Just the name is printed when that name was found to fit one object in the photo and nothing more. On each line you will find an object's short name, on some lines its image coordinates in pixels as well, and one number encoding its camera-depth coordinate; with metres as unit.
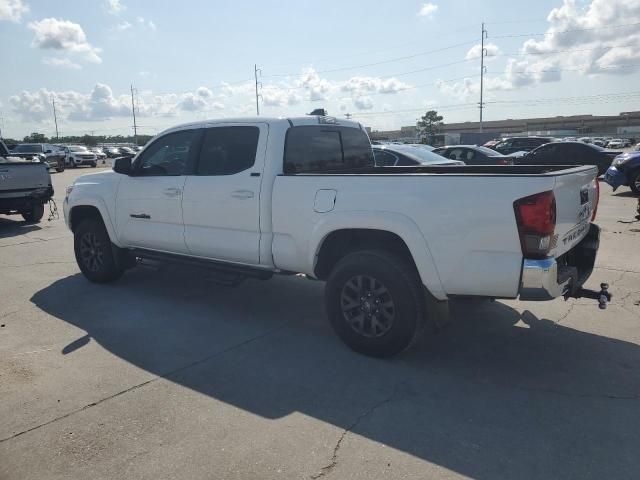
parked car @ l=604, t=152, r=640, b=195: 14.14
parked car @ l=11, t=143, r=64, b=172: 33.68
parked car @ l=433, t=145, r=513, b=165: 16.19
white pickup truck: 3.57
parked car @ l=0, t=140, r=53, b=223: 10.98
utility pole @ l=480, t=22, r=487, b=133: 67.29
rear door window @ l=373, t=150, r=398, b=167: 11.83
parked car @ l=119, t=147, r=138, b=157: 49.67
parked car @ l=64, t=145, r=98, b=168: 38.28
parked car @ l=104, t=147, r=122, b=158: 51.30
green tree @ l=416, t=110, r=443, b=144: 92.94
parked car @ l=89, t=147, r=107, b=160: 47.29
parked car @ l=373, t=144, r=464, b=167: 11.64
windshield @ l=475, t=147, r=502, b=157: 16.60
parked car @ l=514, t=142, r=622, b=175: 19.64
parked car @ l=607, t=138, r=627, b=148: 55.04
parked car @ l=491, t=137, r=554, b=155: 27.22
